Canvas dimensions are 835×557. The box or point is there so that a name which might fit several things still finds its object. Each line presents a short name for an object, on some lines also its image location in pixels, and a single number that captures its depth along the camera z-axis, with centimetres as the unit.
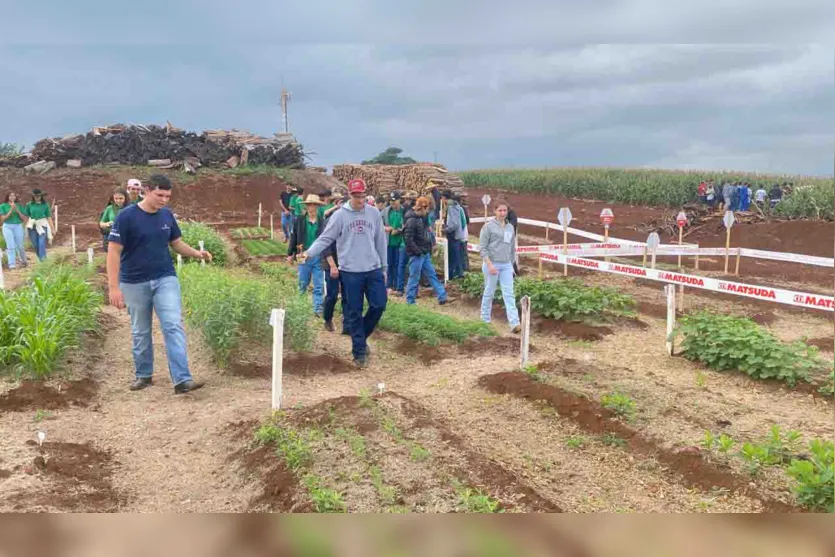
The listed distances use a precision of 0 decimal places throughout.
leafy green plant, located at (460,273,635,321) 895
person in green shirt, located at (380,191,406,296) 1127
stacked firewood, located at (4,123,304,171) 3102
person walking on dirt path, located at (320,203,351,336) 705
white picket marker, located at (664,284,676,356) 728
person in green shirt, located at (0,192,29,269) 1277
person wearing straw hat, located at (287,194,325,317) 919
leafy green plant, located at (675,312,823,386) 629
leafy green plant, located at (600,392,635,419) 526
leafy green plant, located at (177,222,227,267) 1368
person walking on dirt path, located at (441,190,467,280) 1184
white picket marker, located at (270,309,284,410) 509
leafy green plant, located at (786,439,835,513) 335
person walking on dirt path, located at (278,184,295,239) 1703
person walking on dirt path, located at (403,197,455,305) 998
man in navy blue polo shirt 569
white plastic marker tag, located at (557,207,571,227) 1184
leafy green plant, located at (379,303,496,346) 787
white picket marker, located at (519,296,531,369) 638
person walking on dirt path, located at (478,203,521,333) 835
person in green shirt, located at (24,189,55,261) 1317
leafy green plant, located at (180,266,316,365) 650
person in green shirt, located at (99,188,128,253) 982
